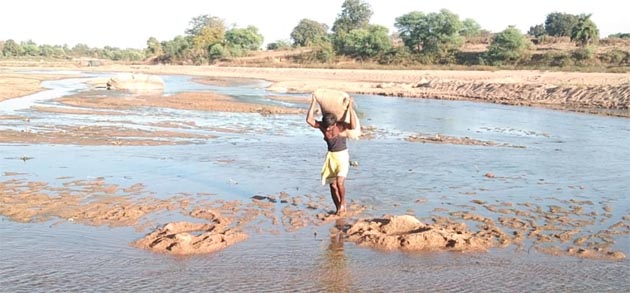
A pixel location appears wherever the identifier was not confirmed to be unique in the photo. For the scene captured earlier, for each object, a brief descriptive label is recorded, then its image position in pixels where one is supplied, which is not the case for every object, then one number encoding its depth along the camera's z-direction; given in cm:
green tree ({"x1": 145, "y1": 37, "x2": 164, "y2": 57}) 11238
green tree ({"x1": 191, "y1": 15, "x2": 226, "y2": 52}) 9949
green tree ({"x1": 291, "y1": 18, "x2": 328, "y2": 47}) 11469
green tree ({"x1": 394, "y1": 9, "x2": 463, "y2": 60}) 6775
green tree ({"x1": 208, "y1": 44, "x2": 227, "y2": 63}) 9094
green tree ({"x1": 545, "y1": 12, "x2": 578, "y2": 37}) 8131
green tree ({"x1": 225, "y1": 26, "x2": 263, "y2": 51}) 9938
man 769
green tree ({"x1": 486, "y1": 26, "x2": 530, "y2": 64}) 5659
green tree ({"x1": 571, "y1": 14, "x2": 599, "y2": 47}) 5853
